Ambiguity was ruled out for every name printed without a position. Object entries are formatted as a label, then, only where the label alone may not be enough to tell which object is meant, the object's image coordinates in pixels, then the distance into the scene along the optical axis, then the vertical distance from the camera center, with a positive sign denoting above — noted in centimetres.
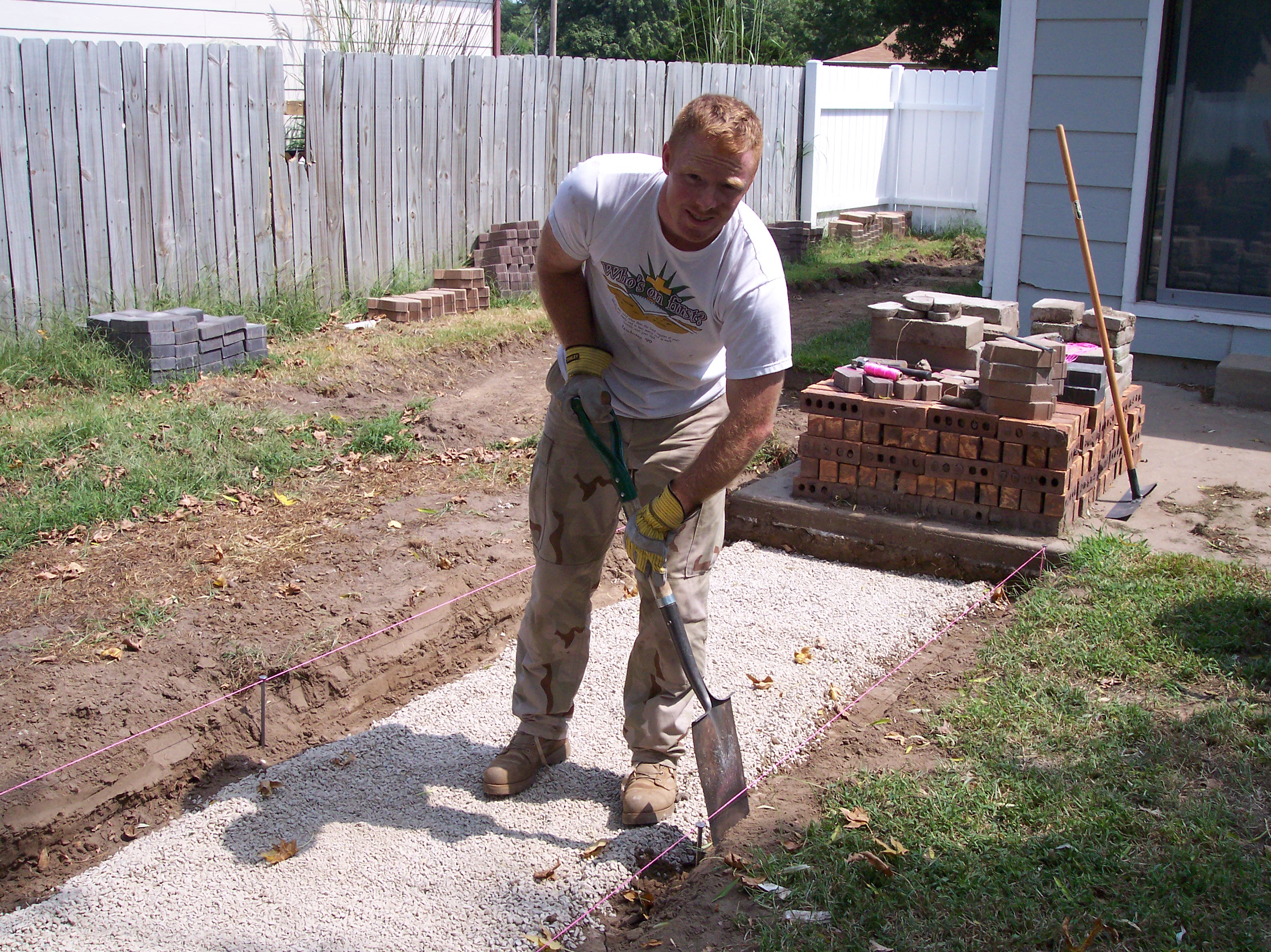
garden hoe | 526 -78
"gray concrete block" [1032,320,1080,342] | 615 -65
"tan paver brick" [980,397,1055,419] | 502 -89
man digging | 300 -56
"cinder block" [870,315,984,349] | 586 -66
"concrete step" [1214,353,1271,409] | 688 -103
